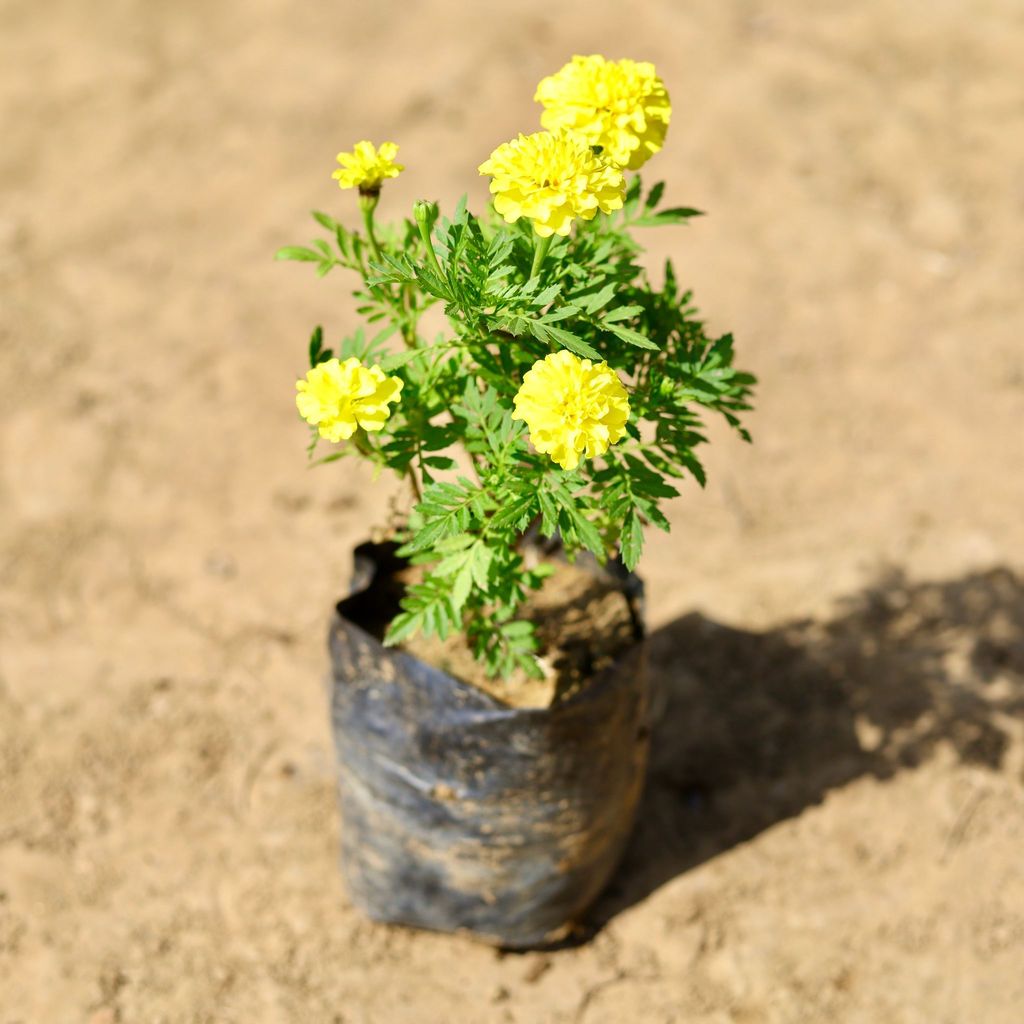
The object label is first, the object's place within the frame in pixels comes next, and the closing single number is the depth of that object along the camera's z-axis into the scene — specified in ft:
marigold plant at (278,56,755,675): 4.51
